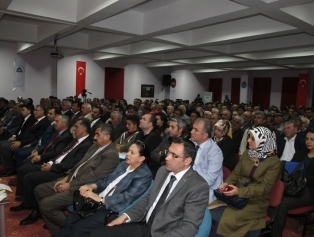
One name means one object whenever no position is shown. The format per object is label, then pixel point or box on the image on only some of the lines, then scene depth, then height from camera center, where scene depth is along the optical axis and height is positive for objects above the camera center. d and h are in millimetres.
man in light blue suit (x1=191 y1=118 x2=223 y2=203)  2850 -634
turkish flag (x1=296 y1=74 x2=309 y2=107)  14250 +484
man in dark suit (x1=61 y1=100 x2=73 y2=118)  7496 -445
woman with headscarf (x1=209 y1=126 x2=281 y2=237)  2449 -831
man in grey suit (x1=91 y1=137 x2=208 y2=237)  2006 -841
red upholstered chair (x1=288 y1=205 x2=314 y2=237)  3037 -1221
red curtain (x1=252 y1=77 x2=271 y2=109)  17141 +409
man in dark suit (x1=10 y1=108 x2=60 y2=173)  4824 -1069
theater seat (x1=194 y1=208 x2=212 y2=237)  2014 -958
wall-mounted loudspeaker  16703 +811
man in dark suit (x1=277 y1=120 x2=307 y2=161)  4250 -652
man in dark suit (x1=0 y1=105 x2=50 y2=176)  5164 -980
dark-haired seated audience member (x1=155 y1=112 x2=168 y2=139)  4855 -530
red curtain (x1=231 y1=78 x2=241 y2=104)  18000 +420
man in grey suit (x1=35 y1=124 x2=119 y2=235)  2920 -996
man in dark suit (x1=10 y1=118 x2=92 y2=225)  3504 -1073
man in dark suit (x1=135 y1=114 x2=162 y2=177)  4059 -621
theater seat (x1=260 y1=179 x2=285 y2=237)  2658 -1013
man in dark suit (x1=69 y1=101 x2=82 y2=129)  6812 -481
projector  8266 +1026
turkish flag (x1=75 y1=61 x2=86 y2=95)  13173 +663
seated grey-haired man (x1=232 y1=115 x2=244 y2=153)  4996 -623
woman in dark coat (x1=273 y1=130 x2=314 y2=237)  2904 -1049
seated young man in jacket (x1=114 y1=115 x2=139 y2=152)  4518 -640
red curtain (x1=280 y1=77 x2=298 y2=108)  16094 +464
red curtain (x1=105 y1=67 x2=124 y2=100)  14666 +453
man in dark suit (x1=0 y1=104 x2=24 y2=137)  6380 -885
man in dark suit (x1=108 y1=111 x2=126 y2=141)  5303 -571
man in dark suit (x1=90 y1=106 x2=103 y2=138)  6067 -535
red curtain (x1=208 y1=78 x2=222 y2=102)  18928 +590
